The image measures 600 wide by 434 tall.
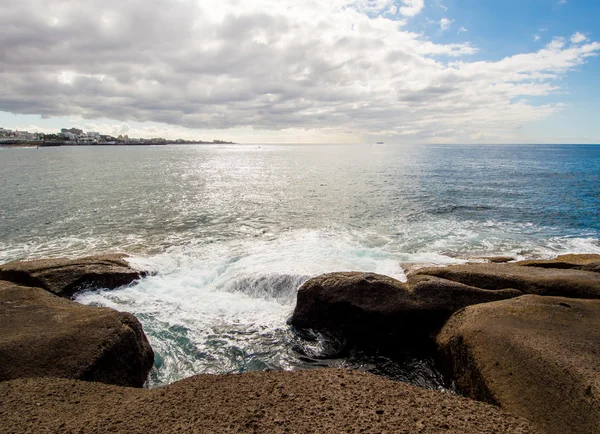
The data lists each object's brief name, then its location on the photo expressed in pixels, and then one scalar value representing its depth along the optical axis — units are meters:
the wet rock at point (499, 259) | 19.05
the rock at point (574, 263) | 15.00
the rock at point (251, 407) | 6.01
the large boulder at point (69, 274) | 14.09
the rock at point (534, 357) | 6.70
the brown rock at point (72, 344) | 8.10
